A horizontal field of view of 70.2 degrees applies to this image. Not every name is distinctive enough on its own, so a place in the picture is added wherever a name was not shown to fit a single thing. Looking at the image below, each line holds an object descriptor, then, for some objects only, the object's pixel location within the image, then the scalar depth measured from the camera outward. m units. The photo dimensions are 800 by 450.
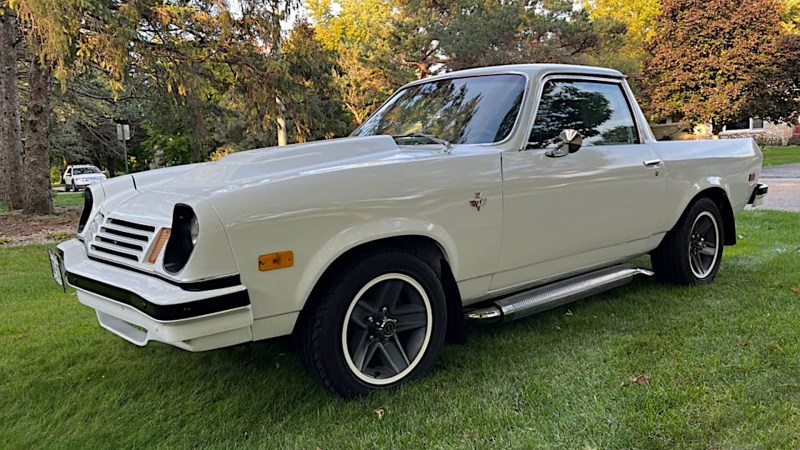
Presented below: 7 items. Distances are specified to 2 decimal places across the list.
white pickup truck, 2.33
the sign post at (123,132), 17.20
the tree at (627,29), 25.95
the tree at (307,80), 11.25
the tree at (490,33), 24.39
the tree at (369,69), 25.22
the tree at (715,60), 19.97
